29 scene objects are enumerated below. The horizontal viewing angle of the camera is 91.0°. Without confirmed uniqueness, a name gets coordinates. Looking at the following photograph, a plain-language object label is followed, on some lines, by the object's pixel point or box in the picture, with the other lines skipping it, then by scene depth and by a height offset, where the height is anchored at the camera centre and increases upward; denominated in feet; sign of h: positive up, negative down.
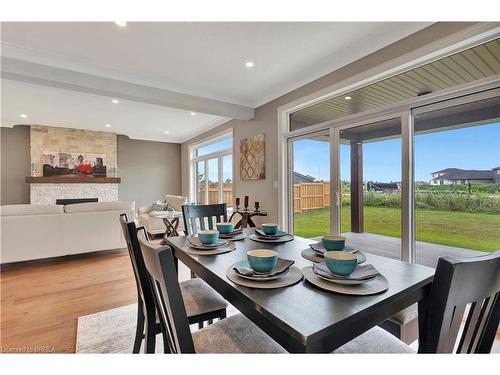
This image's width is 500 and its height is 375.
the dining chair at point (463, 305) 2.08 -1.11
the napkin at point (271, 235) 5.45 -1.11
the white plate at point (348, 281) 2.93 -1.15
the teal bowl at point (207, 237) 4.70 -0.98
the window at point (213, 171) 19.24 +1.40
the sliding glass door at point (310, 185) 11.16 +0.05
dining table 2.15 -1.22
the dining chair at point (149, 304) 4.11 -2.15
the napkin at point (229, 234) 5.73 -1.13
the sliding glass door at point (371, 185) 8.70 +0.01
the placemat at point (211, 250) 4.35 -1.17
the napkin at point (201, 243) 4.68 -1.12
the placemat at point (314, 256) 3.86 -1.18
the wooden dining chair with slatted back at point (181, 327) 2.41 -1.71
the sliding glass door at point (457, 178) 6.81 +0.21
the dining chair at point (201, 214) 7.24 -0.84
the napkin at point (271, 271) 3.19 -1.14
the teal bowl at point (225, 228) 5.80 -0.98
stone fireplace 20.03 +2.05
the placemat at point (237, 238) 5.45 -1.15
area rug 5.67 -3.69
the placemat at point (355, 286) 2.75 -1.19
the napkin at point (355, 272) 3.04 -1.13
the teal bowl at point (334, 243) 4.16 -0.99
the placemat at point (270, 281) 2.93 -1.18
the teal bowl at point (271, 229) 5.63 -0.98
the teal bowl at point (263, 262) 3.18 -0.99
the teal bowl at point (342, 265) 3.01 -0.98
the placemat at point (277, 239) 5.22 -1.15
